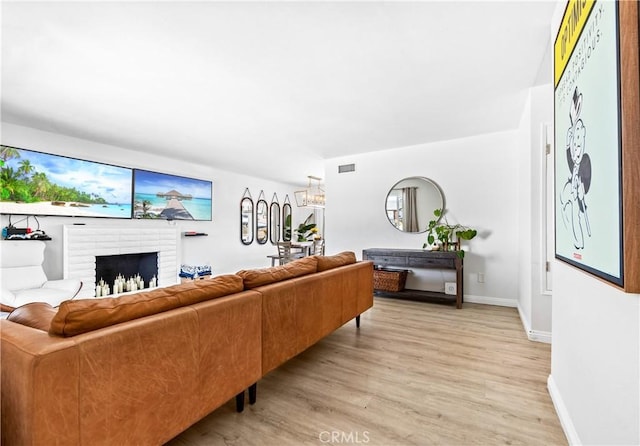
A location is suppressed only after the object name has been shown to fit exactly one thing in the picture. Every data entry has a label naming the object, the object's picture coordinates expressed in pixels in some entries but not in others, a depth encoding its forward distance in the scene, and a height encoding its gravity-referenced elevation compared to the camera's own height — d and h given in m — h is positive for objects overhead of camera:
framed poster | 0.93 +0.31
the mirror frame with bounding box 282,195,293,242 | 8.48 +0.09
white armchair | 3.03 -0.60
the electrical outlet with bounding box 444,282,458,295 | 4.28 -0.89
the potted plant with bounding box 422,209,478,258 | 4.19 -0.13
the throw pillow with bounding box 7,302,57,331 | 1.21 -0.38
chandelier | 6.83 +0.56
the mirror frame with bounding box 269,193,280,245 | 8.05 +0.13
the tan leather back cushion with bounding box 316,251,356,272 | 2.60 -0.33
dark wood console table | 3.99 -0.50
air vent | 5.41 +1.03
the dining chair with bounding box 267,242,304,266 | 6.50 -0.64
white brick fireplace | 4.05 -0.33
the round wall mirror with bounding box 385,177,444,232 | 4.64 +0.35
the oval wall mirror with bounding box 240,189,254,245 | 7.15 +0.12
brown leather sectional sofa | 0.96 -0.53
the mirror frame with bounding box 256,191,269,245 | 7.60 +0.26
